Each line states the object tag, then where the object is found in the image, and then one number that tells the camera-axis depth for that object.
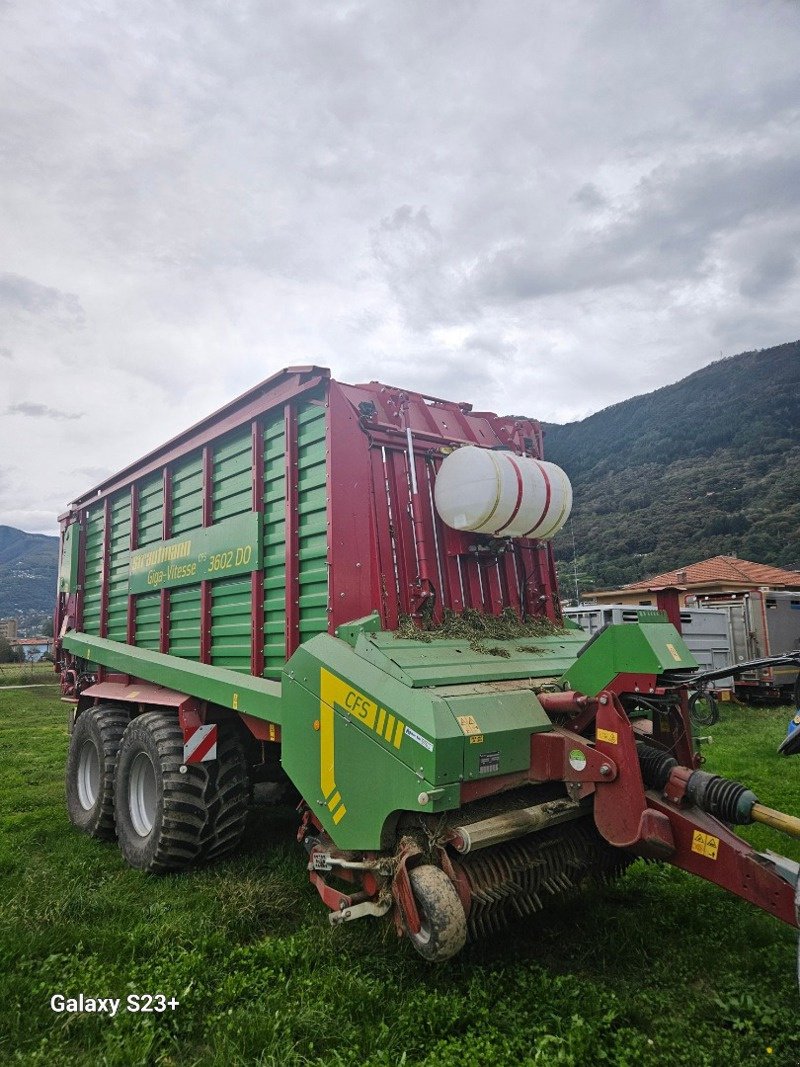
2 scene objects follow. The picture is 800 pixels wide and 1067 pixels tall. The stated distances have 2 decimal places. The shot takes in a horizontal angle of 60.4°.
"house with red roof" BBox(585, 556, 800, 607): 16.75
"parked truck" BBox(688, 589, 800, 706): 14.12
